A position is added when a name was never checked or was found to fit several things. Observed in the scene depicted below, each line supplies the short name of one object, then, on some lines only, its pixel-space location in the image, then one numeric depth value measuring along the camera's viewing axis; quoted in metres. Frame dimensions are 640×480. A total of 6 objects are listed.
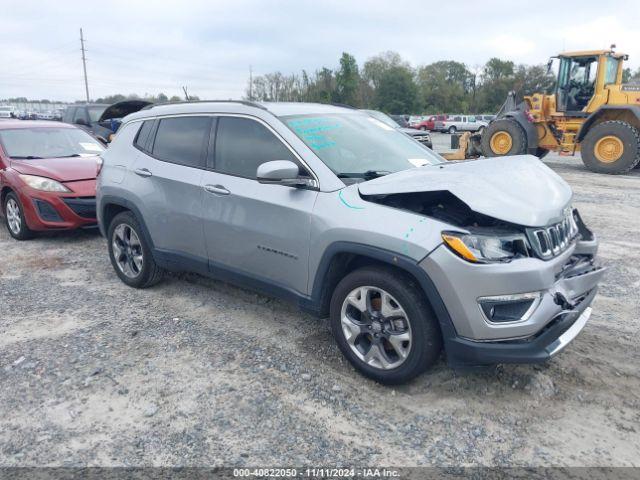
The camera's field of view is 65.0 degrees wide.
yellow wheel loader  13.23
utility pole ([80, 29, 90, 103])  59.93
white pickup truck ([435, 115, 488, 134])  41.63
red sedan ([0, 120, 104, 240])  6.65
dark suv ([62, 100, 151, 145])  12.56
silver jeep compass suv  2.84
